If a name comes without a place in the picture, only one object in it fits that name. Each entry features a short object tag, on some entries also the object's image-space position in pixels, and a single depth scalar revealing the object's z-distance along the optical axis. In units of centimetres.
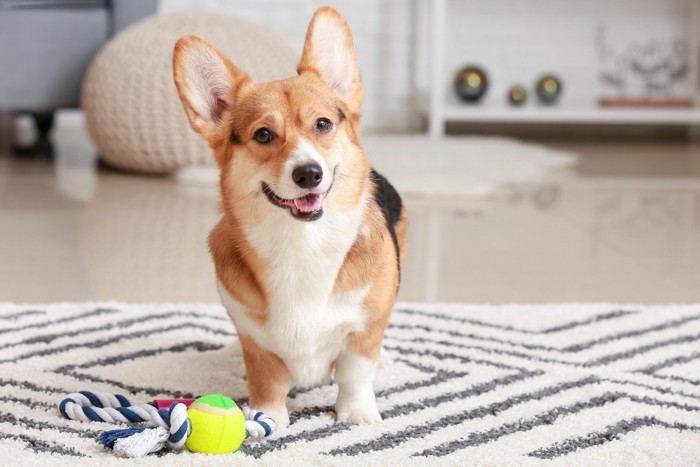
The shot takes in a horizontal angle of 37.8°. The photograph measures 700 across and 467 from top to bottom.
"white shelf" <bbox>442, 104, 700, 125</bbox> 434
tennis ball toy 109
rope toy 108
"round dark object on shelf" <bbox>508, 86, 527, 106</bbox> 453
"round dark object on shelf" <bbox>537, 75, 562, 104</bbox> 453
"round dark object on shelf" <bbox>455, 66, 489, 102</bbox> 452
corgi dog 118
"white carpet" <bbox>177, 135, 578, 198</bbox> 304
